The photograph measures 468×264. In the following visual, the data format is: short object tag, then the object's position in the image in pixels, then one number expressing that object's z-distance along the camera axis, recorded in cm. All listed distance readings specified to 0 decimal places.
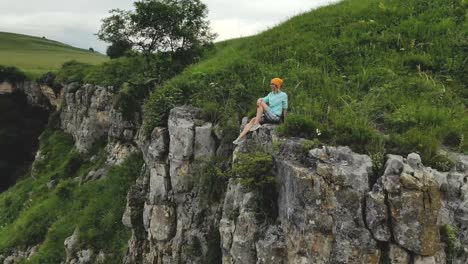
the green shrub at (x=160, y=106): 1811
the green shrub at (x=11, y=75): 5253
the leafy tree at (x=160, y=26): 2650
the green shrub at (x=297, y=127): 1306
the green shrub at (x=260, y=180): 1255
